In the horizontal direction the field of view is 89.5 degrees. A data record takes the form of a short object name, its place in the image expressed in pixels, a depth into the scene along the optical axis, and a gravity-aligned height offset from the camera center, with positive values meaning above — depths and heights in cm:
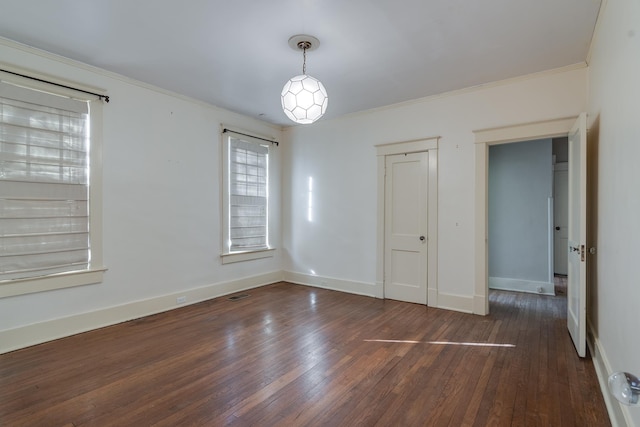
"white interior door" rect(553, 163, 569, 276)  701 -11
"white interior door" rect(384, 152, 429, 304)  464 -22
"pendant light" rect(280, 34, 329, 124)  262 +93
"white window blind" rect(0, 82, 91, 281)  308 +28
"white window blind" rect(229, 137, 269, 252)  525 +28
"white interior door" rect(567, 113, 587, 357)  288 -22
